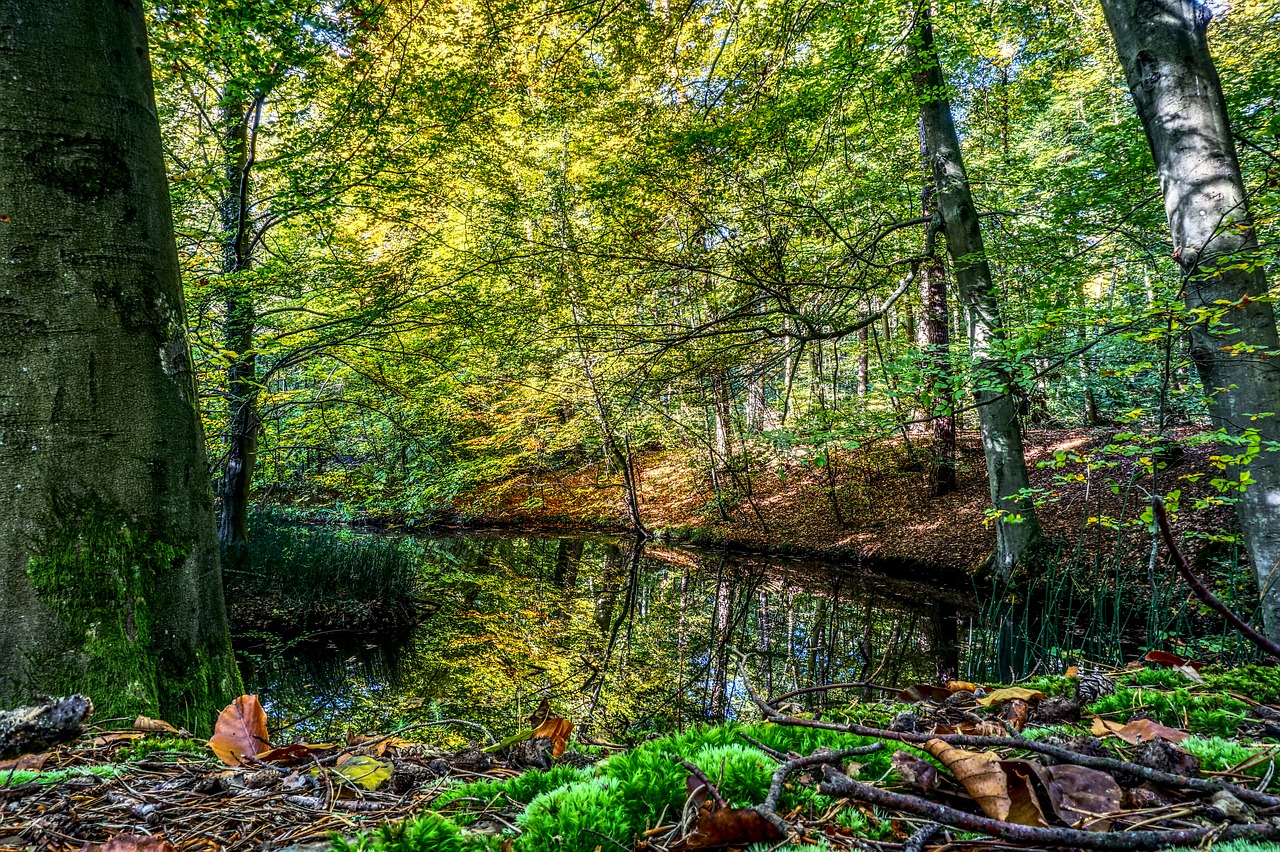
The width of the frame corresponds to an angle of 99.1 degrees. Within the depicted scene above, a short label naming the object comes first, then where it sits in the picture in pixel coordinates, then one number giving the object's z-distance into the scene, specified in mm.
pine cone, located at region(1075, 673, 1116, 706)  1460
